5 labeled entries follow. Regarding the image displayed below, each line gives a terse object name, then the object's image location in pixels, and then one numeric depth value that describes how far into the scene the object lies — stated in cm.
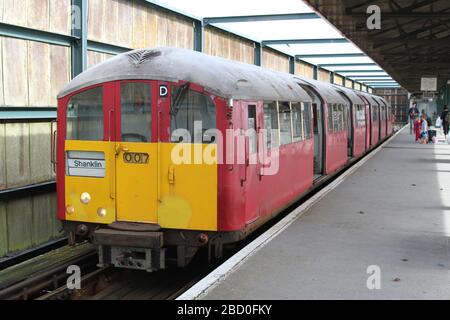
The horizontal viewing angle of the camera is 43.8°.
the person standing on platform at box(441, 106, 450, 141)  2742
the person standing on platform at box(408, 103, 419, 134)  3403
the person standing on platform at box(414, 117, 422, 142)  2700
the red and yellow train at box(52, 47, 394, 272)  641
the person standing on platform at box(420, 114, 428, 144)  2622
